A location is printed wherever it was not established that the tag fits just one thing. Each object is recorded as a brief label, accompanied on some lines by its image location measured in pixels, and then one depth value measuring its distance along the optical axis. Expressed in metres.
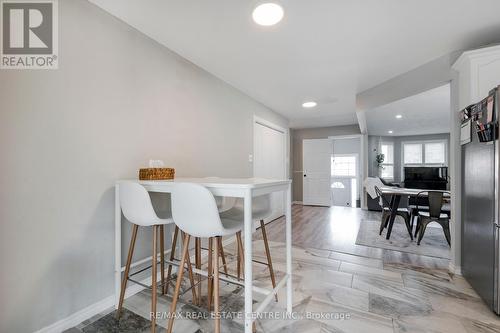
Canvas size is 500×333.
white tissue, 1.97
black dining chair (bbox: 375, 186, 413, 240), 3.46
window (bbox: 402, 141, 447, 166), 7.05
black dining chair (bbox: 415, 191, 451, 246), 2.96
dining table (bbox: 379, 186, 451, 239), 3.32
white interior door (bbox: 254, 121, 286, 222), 4.14
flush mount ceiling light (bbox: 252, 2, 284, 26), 1.63
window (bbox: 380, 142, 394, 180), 7.45
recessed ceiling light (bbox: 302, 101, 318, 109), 4.20
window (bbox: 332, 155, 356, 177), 7.19
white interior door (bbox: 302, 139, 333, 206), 6.44
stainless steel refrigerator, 1.61
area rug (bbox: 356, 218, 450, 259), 2.93
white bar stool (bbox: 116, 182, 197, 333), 1.48
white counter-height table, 1.20
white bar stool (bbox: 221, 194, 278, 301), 1.71
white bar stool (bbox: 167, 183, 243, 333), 1.21
